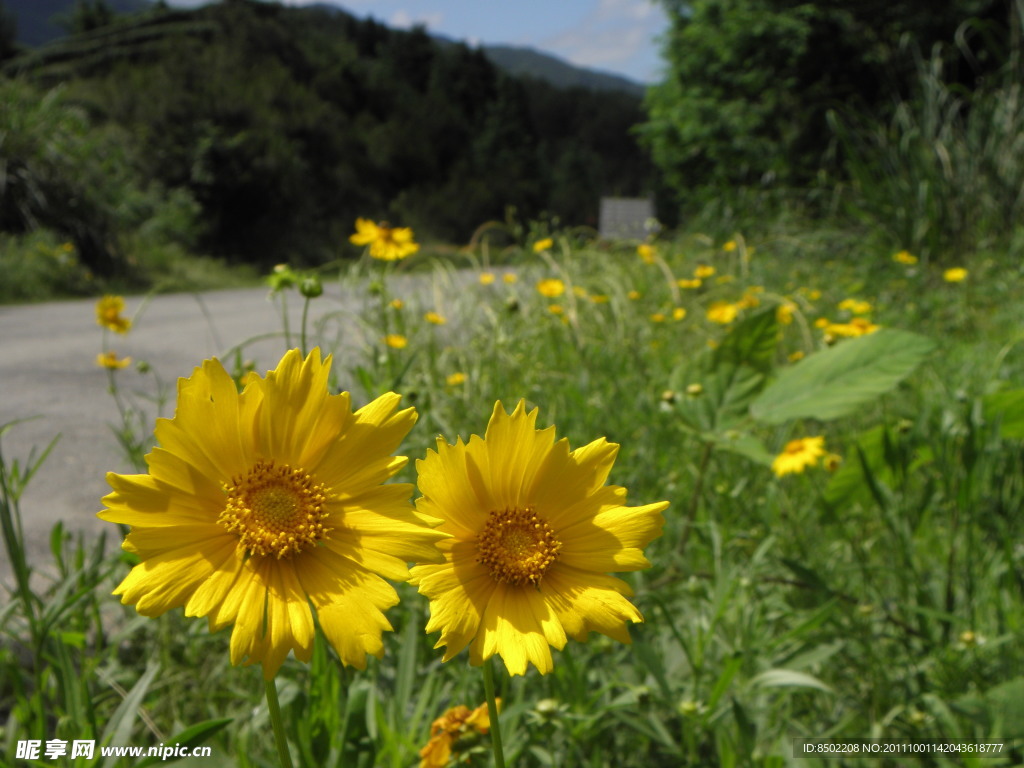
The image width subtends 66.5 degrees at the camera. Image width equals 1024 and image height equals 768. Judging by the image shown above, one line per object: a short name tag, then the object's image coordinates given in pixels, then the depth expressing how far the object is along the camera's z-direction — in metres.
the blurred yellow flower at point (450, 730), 0.73
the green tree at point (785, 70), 10.66
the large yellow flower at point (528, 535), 0.55
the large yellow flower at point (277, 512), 0.52
